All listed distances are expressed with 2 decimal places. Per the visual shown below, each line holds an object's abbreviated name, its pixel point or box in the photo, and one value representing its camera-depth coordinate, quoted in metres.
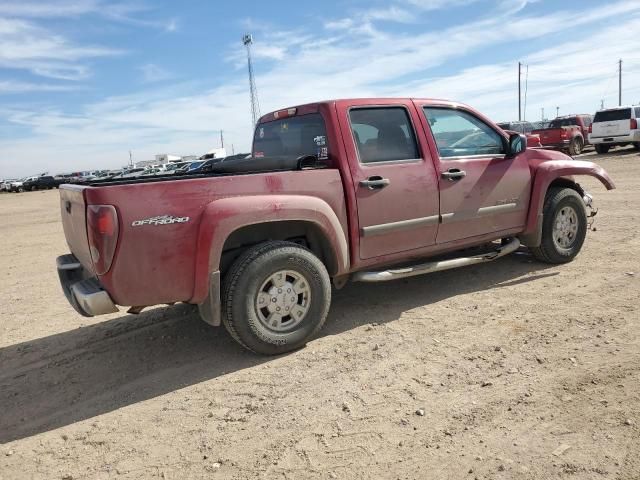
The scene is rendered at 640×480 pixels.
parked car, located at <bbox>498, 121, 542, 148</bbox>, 27.30
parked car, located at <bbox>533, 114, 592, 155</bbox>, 22.30
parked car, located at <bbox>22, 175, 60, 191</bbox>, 52.31
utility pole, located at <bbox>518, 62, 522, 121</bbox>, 57.91
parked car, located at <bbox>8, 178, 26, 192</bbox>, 52.66
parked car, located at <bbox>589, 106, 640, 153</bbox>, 20.73
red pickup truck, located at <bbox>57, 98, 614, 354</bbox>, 3.34
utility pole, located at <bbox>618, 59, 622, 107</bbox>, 70.56
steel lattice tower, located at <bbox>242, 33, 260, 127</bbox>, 52.96
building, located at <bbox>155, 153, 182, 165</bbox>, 78.76
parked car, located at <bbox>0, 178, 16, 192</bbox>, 54.12
